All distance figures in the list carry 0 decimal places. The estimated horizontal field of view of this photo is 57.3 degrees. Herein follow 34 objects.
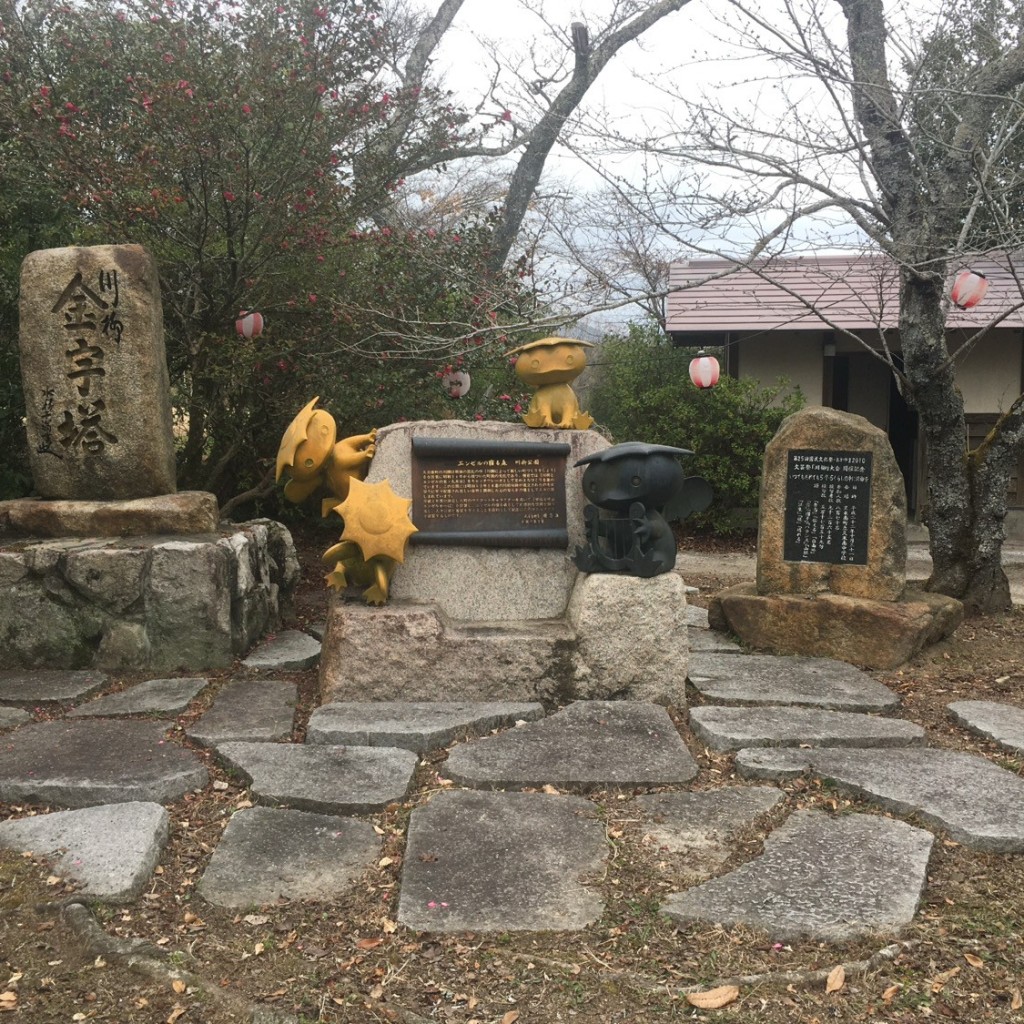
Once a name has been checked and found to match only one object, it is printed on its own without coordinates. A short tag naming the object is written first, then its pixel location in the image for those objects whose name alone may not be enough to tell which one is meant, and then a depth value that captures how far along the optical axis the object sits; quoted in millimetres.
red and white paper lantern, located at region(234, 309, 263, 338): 6906
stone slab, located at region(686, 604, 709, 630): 6074
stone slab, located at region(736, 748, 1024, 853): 2816
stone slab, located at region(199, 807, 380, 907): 2500
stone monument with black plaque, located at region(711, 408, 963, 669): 5297
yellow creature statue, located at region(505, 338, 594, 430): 4746
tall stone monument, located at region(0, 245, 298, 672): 4812
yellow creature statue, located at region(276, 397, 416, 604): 4254
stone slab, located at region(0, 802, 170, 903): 2486
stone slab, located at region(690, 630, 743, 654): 5359
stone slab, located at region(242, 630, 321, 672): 4926
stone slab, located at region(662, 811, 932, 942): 2289
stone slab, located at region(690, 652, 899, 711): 4246
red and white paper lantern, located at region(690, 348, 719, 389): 10062
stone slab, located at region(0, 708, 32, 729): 3865
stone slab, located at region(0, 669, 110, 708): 4250
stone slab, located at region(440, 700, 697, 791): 3227
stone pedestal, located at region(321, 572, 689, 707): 4188
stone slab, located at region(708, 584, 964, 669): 5109
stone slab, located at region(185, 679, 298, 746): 3711
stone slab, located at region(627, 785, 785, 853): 2838
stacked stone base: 4801
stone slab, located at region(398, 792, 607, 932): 2355
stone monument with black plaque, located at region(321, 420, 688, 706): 4199
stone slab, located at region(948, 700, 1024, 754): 3729
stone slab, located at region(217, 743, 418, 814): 3035
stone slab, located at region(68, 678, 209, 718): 4044
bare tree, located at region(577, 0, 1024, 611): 5523
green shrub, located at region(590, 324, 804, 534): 11000
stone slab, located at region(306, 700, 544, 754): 3625
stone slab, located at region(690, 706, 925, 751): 3635
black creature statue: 4281
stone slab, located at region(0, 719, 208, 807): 3068
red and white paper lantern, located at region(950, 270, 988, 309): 7168
